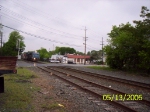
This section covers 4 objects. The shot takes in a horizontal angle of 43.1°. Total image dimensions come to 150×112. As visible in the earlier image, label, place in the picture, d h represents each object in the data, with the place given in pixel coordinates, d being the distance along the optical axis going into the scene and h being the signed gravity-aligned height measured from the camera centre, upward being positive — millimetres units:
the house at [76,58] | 92125 +1087
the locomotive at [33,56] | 63488 +1295
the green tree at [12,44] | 82750 +9160
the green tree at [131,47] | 24453 +2002
